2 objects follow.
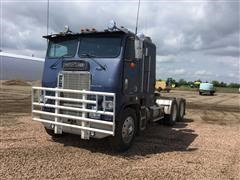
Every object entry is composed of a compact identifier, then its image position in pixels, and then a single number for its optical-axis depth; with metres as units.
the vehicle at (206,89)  28.68
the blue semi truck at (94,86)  4.27
